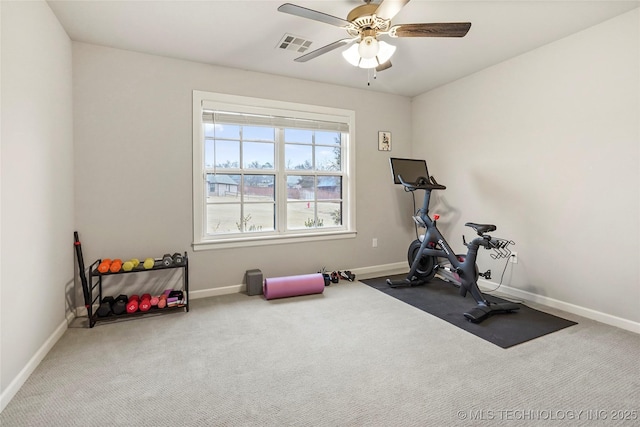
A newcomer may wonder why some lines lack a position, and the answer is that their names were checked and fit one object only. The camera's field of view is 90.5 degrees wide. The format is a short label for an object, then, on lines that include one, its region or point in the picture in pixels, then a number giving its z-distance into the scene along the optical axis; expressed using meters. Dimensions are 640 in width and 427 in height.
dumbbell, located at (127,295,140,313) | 2.93
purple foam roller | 3.45
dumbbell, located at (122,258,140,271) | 2.91
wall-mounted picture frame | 4.66
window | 3.62
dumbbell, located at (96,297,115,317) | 2.85
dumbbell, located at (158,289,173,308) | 3.04
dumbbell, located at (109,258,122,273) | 2.86
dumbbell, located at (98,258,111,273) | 2.83
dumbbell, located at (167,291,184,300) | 3.13
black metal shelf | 2.82
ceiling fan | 2.03
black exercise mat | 2.58
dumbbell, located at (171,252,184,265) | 3.13
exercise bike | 3.02
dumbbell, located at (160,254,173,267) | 3.06
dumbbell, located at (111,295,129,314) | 2.89
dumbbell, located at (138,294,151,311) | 2.95
